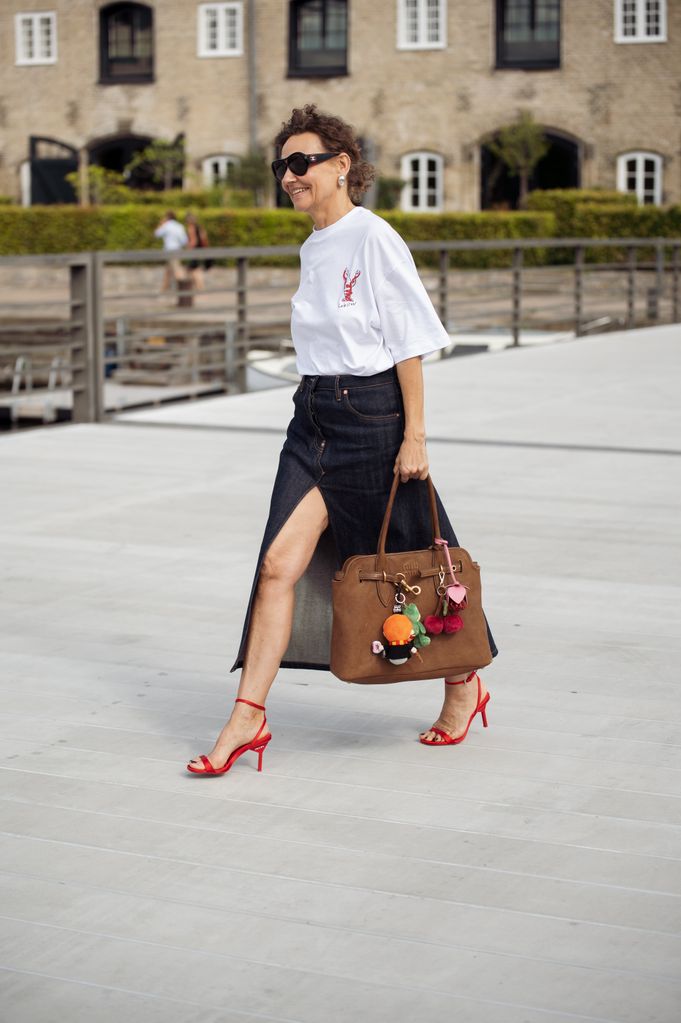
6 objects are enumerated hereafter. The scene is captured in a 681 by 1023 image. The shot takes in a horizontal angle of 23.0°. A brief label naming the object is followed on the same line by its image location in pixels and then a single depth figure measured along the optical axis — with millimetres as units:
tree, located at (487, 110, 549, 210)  34594
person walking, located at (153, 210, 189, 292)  27938
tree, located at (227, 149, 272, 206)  35469
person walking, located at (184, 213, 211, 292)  27342
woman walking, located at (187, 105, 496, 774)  3570
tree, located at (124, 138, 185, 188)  37656
